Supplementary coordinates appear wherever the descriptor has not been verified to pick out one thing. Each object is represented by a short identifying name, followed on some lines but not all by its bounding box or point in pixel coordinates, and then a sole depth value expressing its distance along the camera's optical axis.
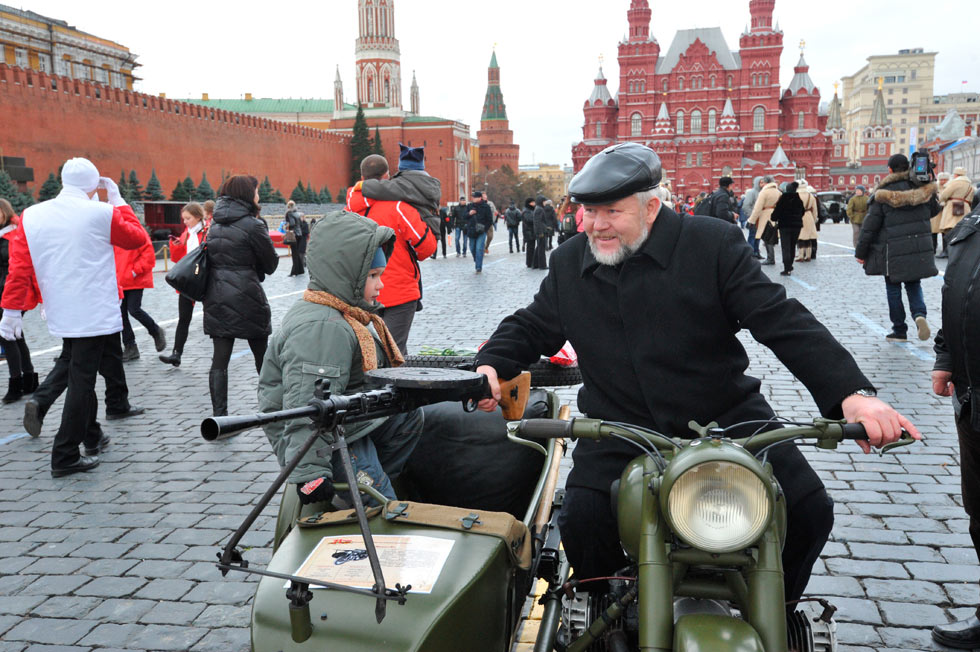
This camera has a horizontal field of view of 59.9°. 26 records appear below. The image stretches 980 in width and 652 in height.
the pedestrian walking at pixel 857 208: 18.73
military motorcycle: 1.68
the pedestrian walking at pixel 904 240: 8.28
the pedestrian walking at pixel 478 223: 18.17
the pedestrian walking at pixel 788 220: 14.98
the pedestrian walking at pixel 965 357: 2.64
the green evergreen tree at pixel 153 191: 40.69
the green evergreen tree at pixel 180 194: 42.56
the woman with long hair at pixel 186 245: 8.27
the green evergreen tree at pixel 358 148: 74.44
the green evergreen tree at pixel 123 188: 36.44
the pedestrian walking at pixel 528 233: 19.02
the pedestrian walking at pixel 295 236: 17.56
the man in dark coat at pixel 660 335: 2.30
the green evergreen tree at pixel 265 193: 47.72
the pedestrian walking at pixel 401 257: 5.84
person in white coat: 4.98
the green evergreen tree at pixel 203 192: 43.12
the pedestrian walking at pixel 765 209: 17.09
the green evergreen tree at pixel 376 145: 77.56
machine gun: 1.68
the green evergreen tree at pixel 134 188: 38.12
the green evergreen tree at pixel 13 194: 27.27
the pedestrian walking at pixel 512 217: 23.81
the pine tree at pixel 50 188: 31.59
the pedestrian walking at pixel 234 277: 6.00
